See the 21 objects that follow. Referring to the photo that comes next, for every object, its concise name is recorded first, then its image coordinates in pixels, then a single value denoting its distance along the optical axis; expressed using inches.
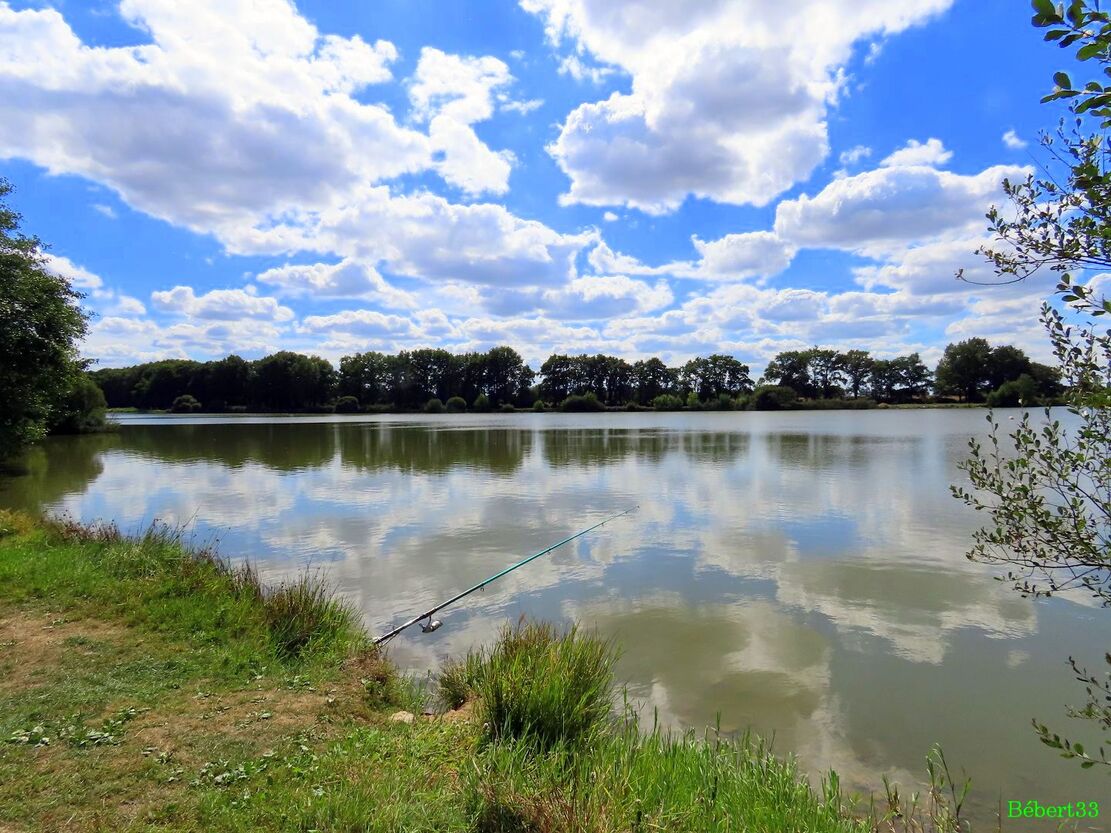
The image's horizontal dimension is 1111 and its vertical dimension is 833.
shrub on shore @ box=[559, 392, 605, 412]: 5017.2
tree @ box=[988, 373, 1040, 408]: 2829.7
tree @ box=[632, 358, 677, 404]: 5408.5
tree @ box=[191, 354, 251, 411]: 4975.4
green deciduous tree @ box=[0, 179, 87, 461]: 827.4
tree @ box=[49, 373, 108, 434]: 2012.8
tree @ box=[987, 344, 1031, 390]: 3865.7
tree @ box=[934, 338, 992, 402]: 3998.5
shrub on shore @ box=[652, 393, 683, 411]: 4939.7
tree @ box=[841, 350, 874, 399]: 5017.2
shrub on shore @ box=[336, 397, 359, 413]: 5022.1
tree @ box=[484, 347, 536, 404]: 5300.2
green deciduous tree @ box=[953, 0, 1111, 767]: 117.3
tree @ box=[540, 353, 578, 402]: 5408.5
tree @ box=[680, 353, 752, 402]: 5324.8
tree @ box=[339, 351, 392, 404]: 5221.5
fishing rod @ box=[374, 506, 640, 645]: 315.3
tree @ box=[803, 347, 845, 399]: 5118.1
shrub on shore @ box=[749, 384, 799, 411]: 4699.8
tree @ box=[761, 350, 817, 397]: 5157.5
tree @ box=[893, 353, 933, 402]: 4820.4
